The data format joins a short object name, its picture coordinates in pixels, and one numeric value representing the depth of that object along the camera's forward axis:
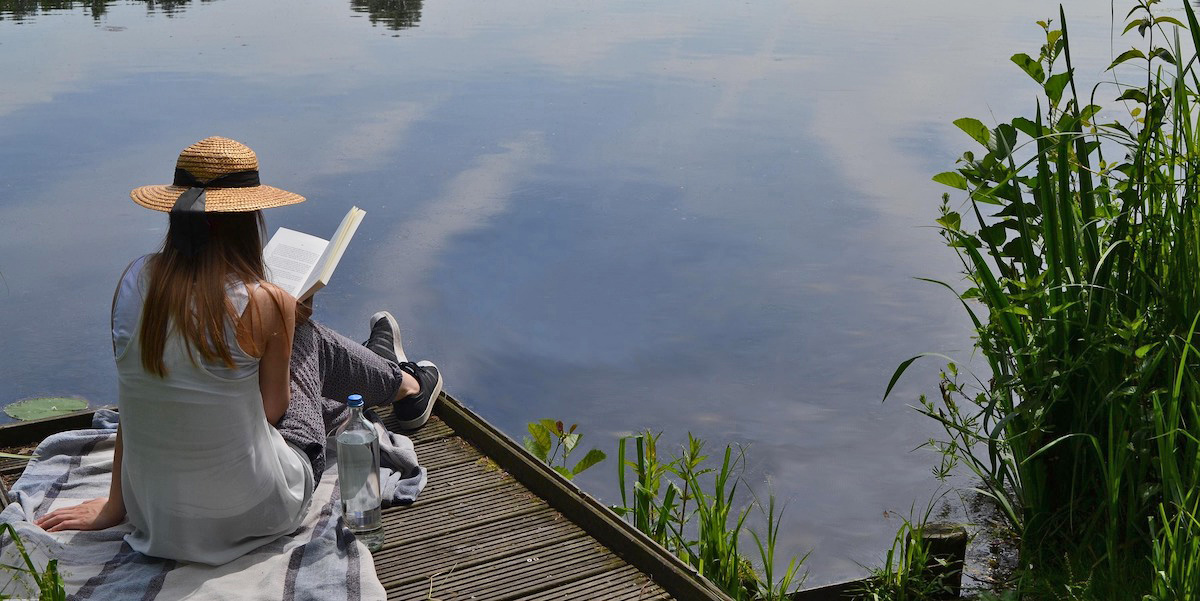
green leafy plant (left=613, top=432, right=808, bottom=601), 2.78
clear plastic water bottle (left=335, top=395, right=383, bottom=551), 2.57
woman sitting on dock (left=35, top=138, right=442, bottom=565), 2.22
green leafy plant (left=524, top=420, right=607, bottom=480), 3.36
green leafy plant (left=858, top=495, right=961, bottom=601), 2.86
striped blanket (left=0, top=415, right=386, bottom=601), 2.31
